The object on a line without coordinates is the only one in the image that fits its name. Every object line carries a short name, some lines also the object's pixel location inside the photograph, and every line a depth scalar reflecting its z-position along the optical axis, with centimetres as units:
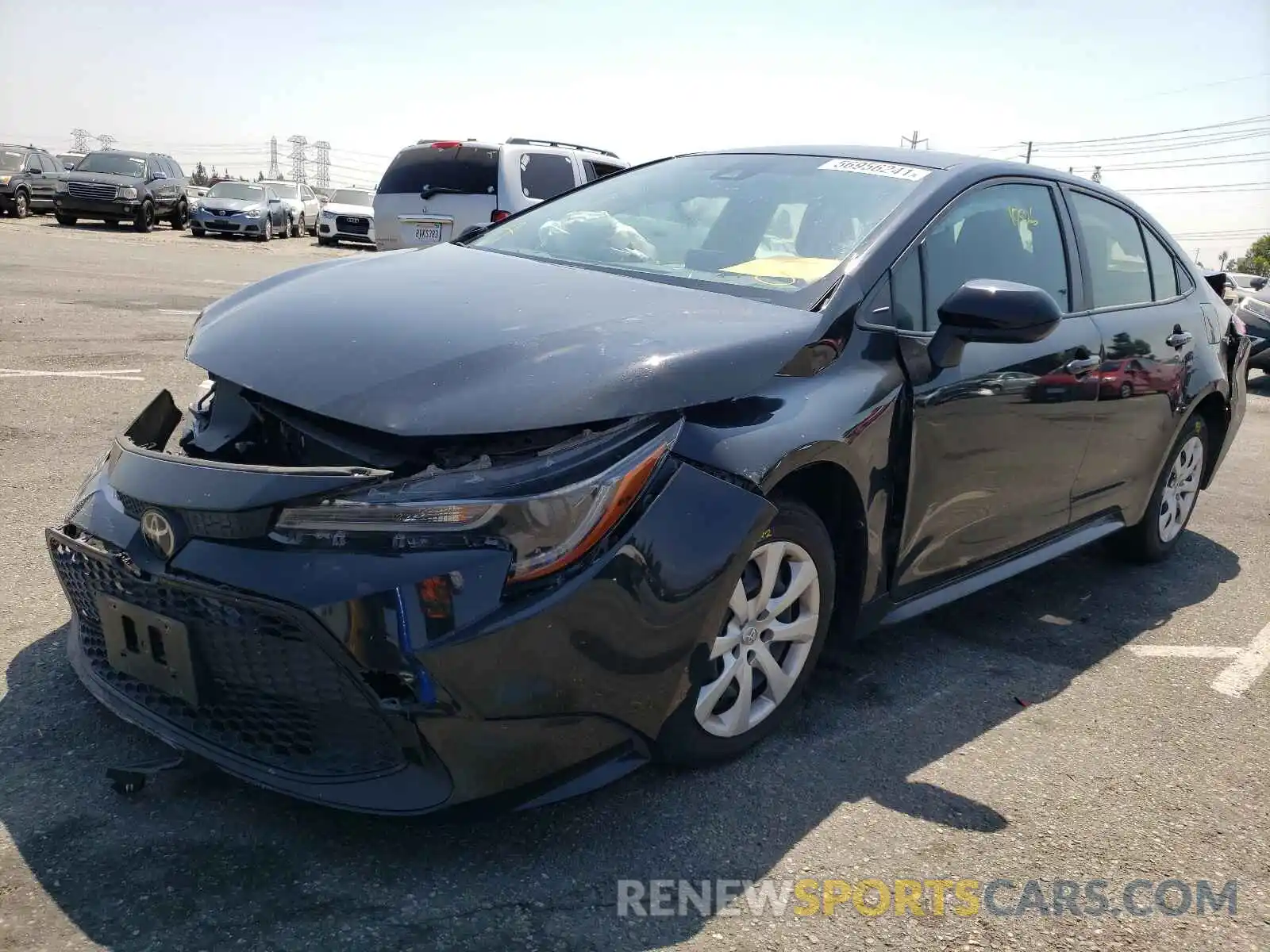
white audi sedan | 2517
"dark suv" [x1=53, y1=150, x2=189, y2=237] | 2391
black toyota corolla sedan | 218
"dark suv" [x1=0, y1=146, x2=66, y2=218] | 2528
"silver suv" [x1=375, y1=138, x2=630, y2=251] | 1153
